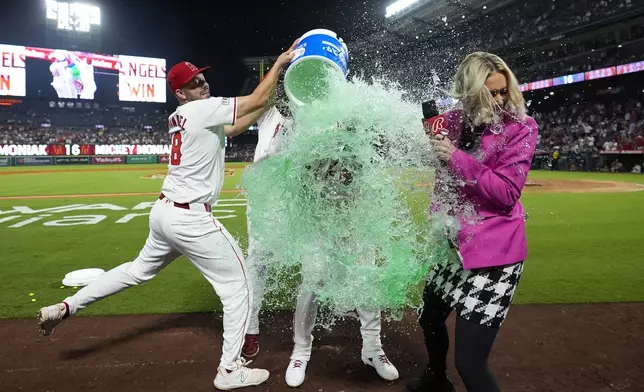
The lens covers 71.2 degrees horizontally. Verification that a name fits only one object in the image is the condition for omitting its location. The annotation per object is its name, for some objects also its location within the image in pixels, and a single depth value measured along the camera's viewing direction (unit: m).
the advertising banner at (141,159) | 41.22
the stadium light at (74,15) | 53.44
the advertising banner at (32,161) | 36.16
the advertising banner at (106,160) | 39.70
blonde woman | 1.97
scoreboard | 44.66
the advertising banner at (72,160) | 37.22
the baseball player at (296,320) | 2.85
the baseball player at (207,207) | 2.84
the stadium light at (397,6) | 37.14
